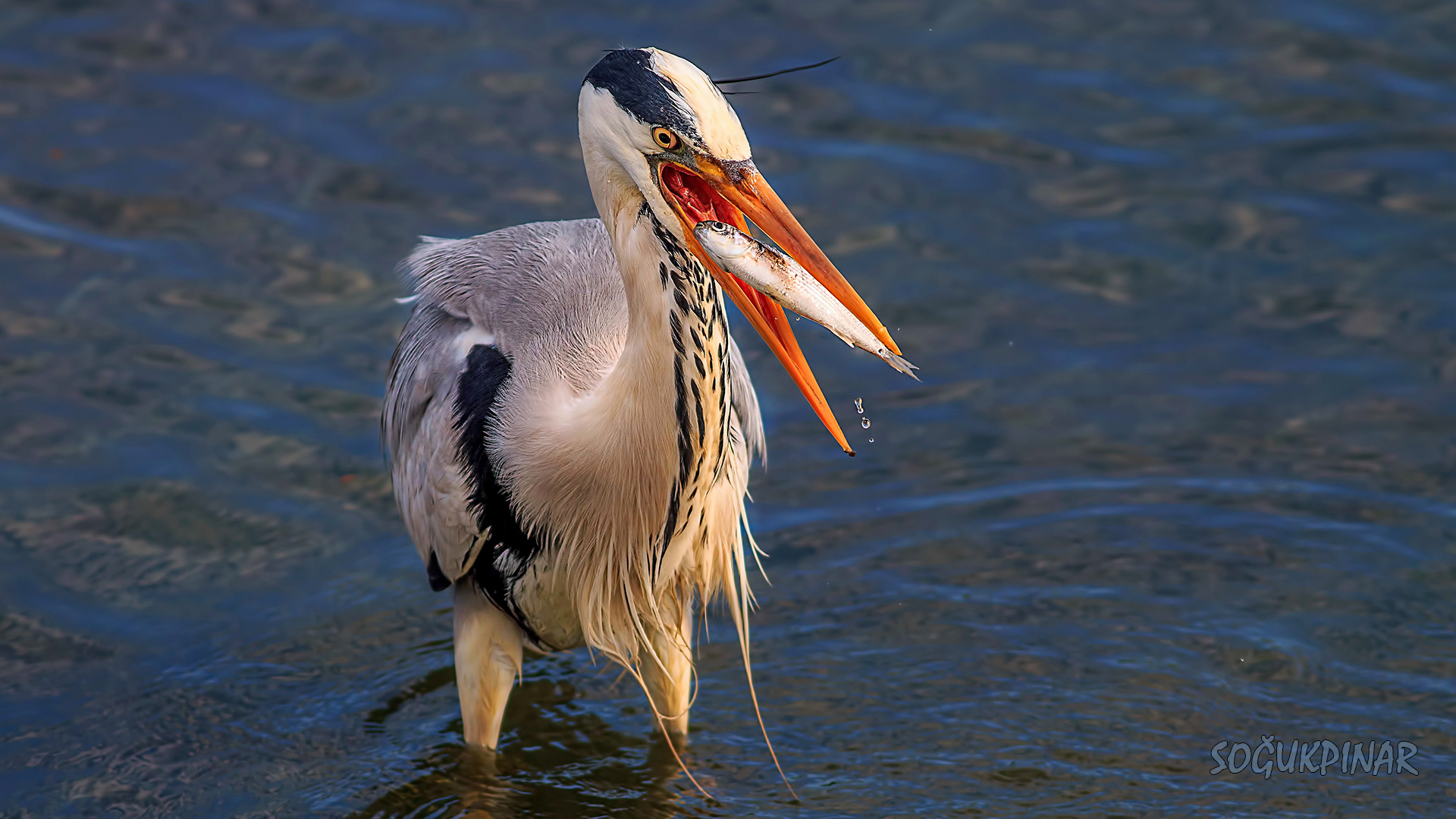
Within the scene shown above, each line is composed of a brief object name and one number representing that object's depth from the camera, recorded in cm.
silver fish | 694
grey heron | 718
